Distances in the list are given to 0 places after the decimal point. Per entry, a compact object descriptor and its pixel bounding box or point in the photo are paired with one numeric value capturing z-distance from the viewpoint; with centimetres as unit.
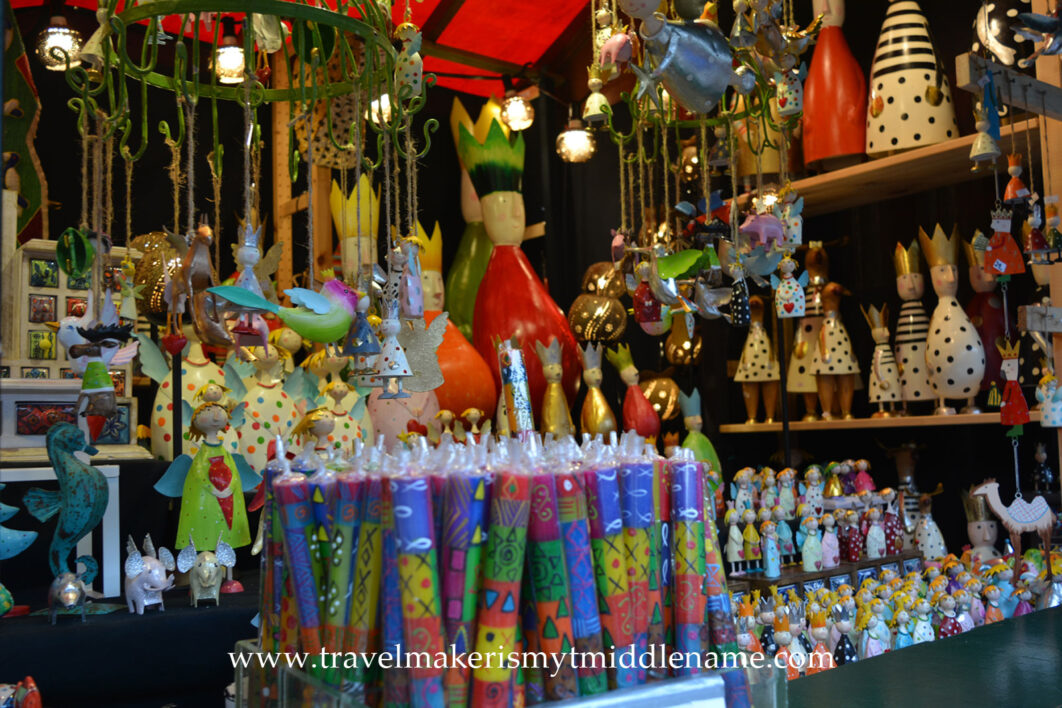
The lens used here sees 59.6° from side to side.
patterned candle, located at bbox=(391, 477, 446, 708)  73
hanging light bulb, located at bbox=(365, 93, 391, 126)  129
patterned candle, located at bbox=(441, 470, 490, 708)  74
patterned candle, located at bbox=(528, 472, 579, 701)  77
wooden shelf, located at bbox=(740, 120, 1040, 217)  235
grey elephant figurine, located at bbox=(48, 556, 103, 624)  174
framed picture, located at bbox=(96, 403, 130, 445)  223
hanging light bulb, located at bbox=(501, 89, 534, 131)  337
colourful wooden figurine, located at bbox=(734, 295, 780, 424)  302
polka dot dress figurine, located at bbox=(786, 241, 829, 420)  291
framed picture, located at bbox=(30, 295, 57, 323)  218
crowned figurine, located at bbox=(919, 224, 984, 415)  245
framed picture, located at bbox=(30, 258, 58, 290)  218
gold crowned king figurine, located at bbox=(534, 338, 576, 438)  331
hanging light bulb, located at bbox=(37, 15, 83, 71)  270
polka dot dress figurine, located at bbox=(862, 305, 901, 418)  269
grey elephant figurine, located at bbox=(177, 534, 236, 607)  190
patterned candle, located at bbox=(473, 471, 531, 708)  74
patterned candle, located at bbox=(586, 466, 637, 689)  79
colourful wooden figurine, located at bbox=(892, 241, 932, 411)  262
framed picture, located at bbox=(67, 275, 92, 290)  221
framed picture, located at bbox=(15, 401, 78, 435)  209
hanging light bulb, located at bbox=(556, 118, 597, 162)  298
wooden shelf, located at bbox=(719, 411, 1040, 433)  239
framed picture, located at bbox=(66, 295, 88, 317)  216
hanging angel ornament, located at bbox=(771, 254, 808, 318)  215
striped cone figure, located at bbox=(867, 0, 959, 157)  246
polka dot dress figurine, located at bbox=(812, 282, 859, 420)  284
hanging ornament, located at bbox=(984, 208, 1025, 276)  193
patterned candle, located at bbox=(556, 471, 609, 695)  77
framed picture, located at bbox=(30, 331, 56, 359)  218
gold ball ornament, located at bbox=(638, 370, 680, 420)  325
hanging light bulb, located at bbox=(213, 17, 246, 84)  216
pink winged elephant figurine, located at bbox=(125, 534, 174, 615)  182
